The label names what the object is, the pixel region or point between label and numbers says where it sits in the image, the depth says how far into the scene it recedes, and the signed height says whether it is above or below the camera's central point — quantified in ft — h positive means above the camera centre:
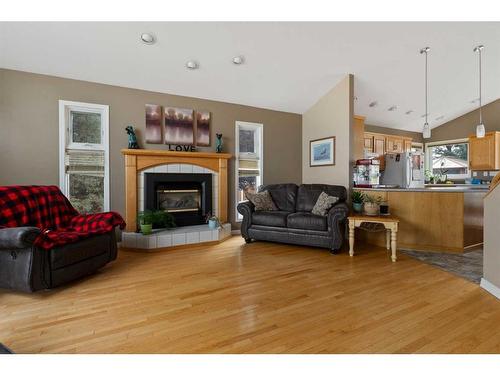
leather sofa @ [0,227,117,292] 6.68 -2.22
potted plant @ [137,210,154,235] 11.93 -1.73
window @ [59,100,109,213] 11.66 +1.55
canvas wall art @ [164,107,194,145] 13.69 +3.41
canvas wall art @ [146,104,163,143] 13.23 +3.42
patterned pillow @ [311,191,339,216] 12.15 -0.88
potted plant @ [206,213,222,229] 13.43 -1.99
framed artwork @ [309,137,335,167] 14.96 +2.19
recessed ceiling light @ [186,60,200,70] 11.66 +5.83
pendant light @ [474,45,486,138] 11.65 +2.64
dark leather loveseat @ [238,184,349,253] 11.32 -1.63
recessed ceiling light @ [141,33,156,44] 9.75 +5.94
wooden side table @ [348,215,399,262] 10.23 -1.66
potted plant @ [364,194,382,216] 11.62 -0.95
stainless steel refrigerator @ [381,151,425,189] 14.20 +0.95
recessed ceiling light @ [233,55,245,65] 11.59 +6.01
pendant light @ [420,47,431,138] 11.88 +2.83
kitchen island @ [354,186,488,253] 11.25 -1.48
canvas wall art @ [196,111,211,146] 14.46 +3.44
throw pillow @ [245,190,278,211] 13.70 -0.82
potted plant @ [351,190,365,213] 12.66 -0.77
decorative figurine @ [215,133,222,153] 14.65 +2.58
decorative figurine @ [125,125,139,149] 12.41 +2.50
